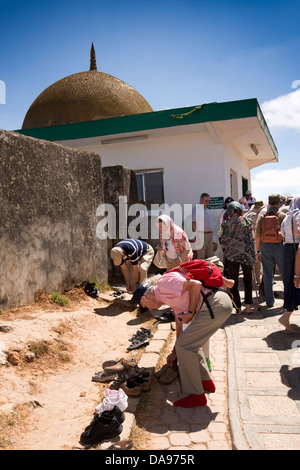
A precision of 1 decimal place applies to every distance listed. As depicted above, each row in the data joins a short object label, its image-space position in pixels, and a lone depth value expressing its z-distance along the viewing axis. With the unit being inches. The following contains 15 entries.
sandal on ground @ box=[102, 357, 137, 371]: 178.2
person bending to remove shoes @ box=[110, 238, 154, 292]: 281.1
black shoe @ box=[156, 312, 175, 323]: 258.0
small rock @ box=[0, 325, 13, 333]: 194.4
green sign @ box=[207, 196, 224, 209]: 429.4
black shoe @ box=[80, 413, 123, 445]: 128.0
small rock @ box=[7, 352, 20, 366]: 174.9
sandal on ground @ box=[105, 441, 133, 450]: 122.7
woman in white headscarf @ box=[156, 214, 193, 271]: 241.9
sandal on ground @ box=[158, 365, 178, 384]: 175.5
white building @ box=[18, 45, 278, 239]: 410.6
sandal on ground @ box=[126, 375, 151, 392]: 162.7
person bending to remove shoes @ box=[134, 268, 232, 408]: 151.1
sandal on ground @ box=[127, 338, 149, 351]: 216.9
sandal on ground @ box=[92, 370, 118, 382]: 177.0
